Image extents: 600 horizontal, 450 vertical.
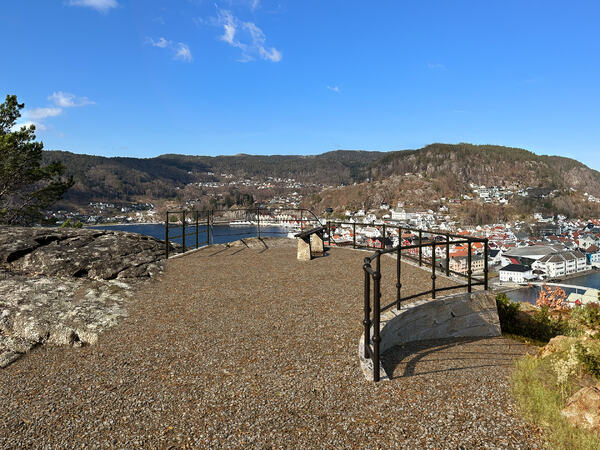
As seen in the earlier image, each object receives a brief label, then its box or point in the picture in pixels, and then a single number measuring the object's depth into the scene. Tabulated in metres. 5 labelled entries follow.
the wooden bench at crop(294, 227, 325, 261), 10.04
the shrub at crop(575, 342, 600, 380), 4.08
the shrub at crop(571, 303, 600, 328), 6.62
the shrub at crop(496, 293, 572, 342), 7.06
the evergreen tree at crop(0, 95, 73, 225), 15.24
